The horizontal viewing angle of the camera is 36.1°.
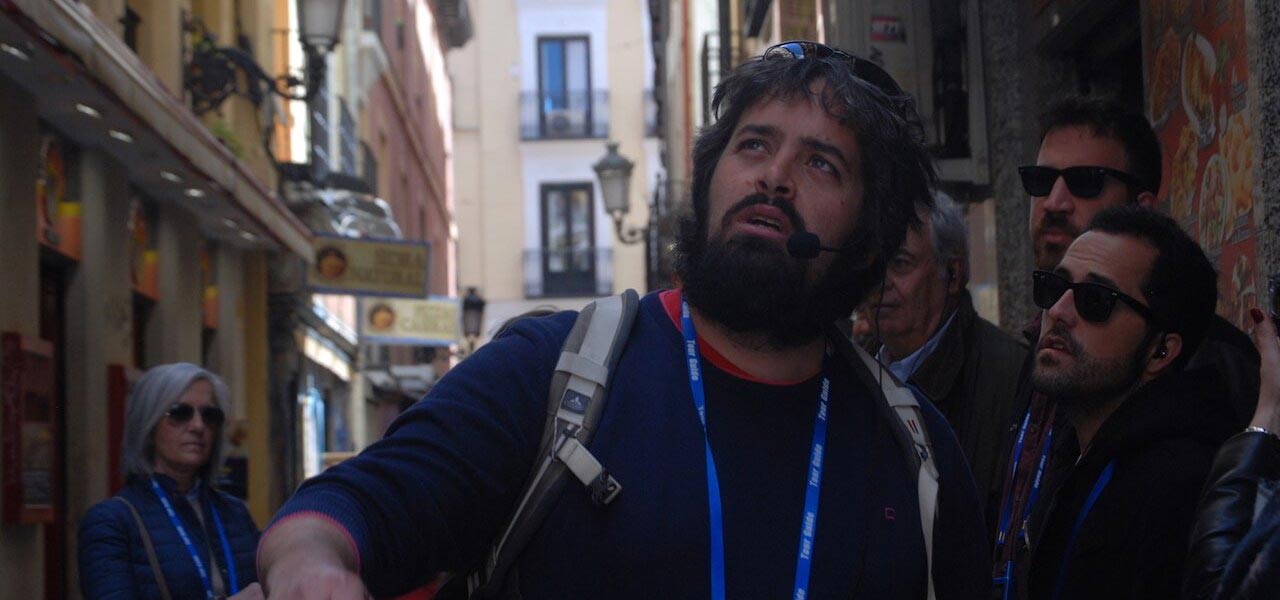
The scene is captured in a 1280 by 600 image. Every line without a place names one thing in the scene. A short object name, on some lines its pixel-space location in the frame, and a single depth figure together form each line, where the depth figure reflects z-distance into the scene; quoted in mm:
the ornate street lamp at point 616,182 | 23359
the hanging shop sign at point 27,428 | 9711
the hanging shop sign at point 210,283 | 16906
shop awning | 8523
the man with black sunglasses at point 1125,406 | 3684
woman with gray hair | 6113
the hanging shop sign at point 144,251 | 13945
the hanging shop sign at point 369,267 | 18094
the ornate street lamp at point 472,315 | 28109
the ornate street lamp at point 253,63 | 14711
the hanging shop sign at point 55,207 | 11180
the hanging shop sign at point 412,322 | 24859
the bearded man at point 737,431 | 2484
